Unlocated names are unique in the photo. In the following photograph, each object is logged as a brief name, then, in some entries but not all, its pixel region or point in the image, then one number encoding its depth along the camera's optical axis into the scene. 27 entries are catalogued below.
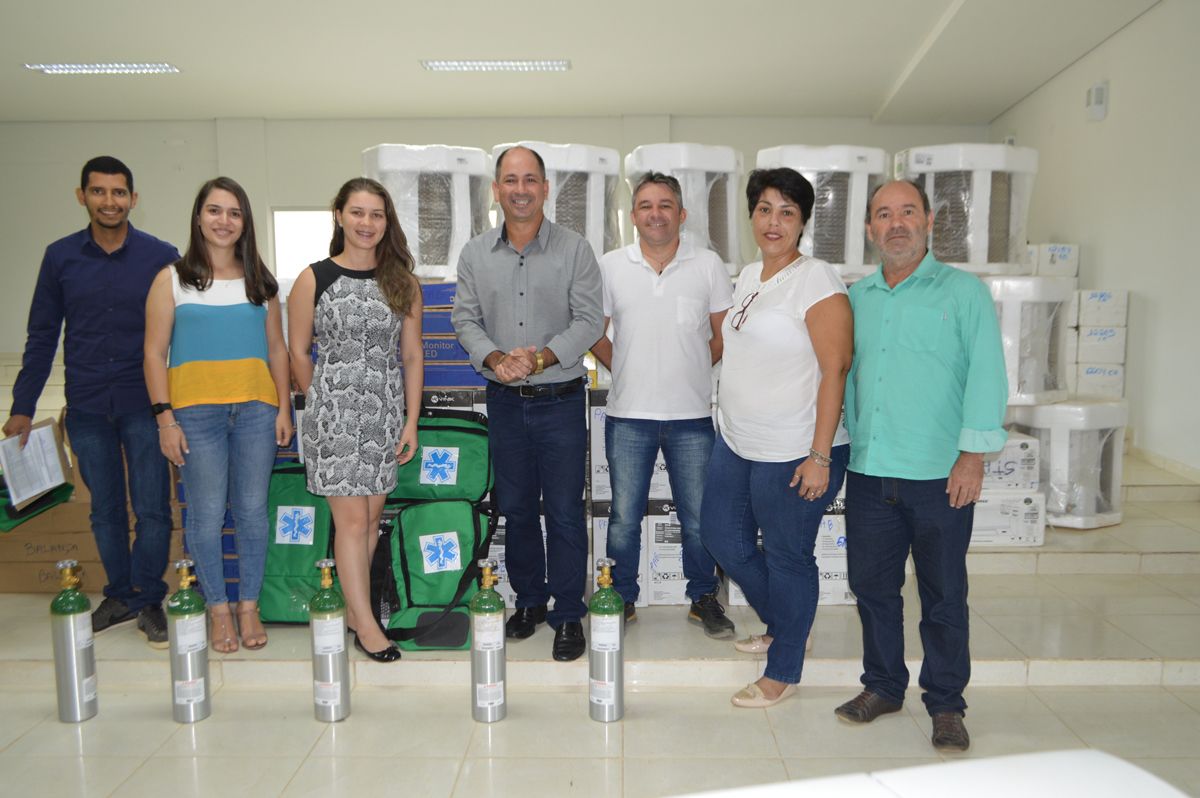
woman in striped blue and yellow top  2.63
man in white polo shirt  2.71
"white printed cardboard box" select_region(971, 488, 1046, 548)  3.88
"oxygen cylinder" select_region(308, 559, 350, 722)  2.46
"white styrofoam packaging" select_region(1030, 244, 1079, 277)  6.75
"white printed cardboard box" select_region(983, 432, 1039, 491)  3.98
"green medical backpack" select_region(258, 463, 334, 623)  2.99
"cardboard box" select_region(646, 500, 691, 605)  3.25
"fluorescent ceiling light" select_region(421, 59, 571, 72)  7.55
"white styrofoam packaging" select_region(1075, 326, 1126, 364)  5.91
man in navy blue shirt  2.80
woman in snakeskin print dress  2.56
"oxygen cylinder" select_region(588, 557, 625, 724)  2.41
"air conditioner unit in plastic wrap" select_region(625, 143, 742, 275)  3.47
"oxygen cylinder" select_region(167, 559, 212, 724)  2.47
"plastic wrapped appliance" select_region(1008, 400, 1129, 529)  4.17
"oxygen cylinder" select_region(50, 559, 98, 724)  2.47
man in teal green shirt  2.14
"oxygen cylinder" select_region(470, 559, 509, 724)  2.44
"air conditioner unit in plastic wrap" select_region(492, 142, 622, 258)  3.48
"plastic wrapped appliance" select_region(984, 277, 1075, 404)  3.94
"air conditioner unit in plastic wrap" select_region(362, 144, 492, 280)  3.44
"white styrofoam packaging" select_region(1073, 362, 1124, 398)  5.93
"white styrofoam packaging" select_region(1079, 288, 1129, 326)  5.89
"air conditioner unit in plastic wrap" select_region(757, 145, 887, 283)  3.54
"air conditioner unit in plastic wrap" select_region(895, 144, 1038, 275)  3.59
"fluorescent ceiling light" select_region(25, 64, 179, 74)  7.72
